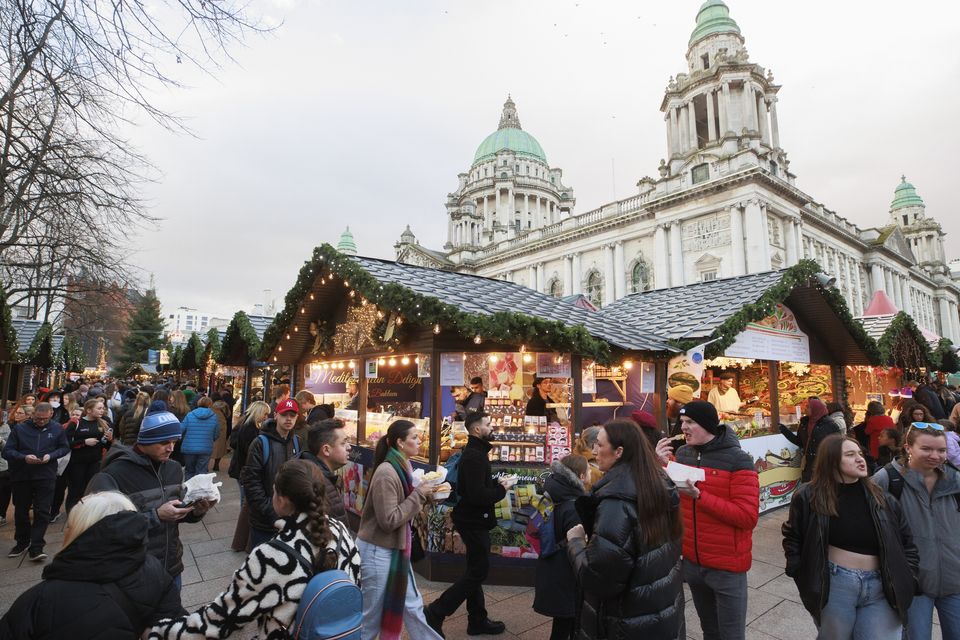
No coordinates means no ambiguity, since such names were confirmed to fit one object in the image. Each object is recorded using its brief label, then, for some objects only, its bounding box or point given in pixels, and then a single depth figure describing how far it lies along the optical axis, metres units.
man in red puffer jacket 3.19
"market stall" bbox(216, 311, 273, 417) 12.64
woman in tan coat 3.43
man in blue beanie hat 2.92
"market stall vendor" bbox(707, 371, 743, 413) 8.77
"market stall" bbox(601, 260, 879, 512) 7.30
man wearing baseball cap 4.09
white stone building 30.61
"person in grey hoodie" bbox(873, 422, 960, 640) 3.08
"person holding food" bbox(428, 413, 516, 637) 3.90
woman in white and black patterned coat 1.97
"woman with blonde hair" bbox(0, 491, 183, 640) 1.71
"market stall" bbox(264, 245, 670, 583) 5.56
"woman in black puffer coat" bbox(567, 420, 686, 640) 2.31
